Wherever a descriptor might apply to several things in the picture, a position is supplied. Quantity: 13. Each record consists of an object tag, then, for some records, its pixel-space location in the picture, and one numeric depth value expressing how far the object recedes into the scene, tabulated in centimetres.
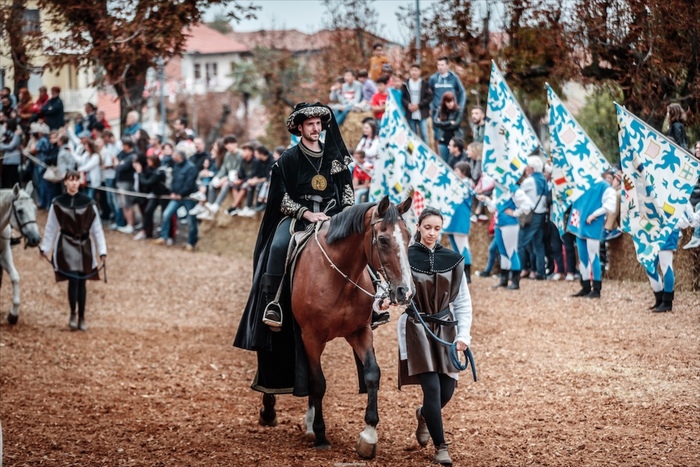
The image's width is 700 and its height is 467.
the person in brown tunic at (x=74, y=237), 1398
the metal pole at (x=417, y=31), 2091
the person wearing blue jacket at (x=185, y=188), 2209
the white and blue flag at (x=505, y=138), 1484
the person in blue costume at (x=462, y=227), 1515
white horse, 1440
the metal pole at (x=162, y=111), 3419
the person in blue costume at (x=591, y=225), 1394
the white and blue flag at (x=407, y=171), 1524
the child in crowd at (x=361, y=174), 1786
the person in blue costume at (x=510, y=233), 1514
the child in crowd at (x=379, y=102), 1978
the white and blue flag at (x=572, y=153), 1404
